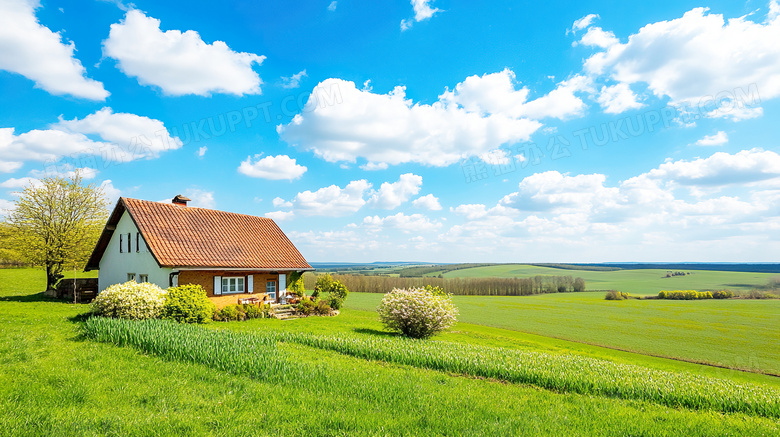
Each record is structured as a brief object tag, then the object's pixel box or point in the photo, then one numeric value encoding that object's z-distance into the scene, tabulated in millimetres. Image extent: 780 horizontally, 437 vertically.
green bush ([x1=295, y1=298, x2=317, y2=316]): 25703
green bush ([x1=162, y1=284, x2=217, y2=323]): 17531
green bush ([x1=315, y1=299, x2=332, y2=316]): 26881
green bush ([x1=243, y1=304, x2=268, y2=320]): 22141
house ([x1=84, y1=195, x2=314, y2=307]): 21750
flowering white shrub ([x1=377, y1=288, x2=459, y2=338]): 18172
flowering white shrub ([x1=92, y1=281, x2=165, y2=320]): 16281
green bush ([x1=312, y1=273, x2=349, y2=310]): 33438
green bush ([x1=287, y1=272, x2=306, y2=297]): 28195
